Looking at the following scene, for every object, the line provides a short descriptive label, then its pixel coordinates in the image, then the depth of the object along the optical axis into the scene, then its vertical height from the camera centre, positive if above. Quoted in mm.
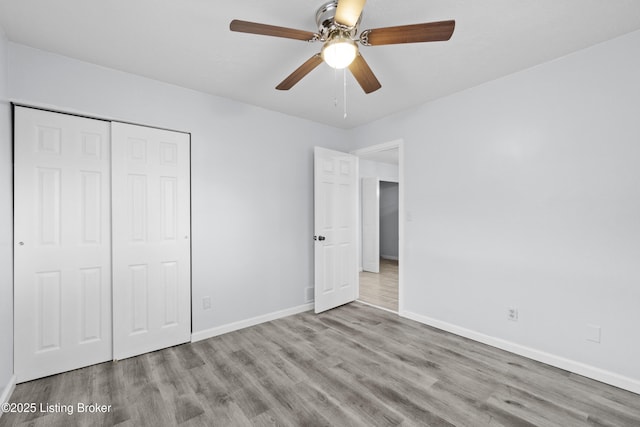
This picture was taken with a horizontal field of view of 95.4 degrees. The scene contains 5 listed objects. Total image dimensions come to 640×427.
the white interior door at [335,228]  3684 -208
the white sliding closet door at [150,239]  2564 -249
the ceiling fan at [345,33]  1469 +976
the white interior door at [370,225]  6348 -282
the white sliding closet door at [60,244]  2195 -249
